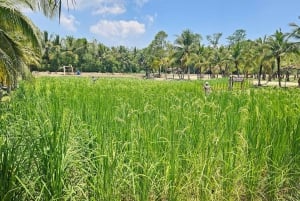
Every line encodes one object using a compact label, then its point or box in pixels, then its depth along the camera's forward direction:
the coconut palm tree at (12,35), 5.20
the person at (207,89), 9.09
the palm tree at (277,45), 22.63
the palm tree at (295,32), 17.47
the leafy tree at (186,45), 34.53
